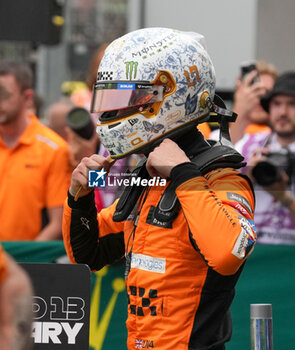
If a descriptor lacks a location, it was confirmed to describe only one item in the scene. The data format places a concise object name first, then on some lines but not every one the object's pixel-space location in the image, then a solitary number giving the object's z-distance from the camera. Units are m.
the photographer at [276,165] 8.71
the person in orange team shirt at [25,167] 11.05
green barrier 9.91
